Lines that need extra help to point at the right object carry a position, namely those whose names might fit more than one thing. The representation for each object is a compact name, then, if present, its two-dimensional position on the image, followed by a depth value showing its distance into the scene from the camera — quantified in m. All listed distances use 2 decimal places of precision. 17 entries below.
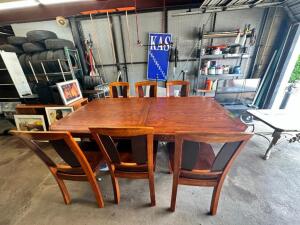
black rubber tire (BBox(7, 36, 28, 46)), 3.08
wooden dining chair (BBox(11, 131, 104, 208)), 0.96
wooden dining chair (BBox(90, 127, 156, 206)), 0.94
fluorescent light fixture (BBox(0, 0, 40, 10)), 2.42
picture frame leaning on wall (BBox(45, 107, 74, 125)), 2.23
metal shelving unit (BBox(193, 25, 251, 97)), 2.86
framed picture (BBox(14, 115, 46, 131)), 2.42
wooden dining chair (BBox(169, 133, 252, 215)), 0.86
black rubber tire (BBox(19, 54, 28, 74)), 3.18
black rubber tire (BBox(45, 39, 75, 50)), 2.98
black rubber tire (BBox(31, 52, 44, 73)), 3.10
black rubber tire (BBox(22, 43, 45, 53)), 3.02
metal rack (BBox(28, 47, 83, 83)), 2.92
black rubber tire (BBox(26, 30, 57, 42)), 2.94
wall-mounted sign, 3.13
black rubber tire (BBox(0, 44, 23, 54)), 3.11
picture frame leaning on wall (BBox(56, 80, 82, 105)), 2.16
